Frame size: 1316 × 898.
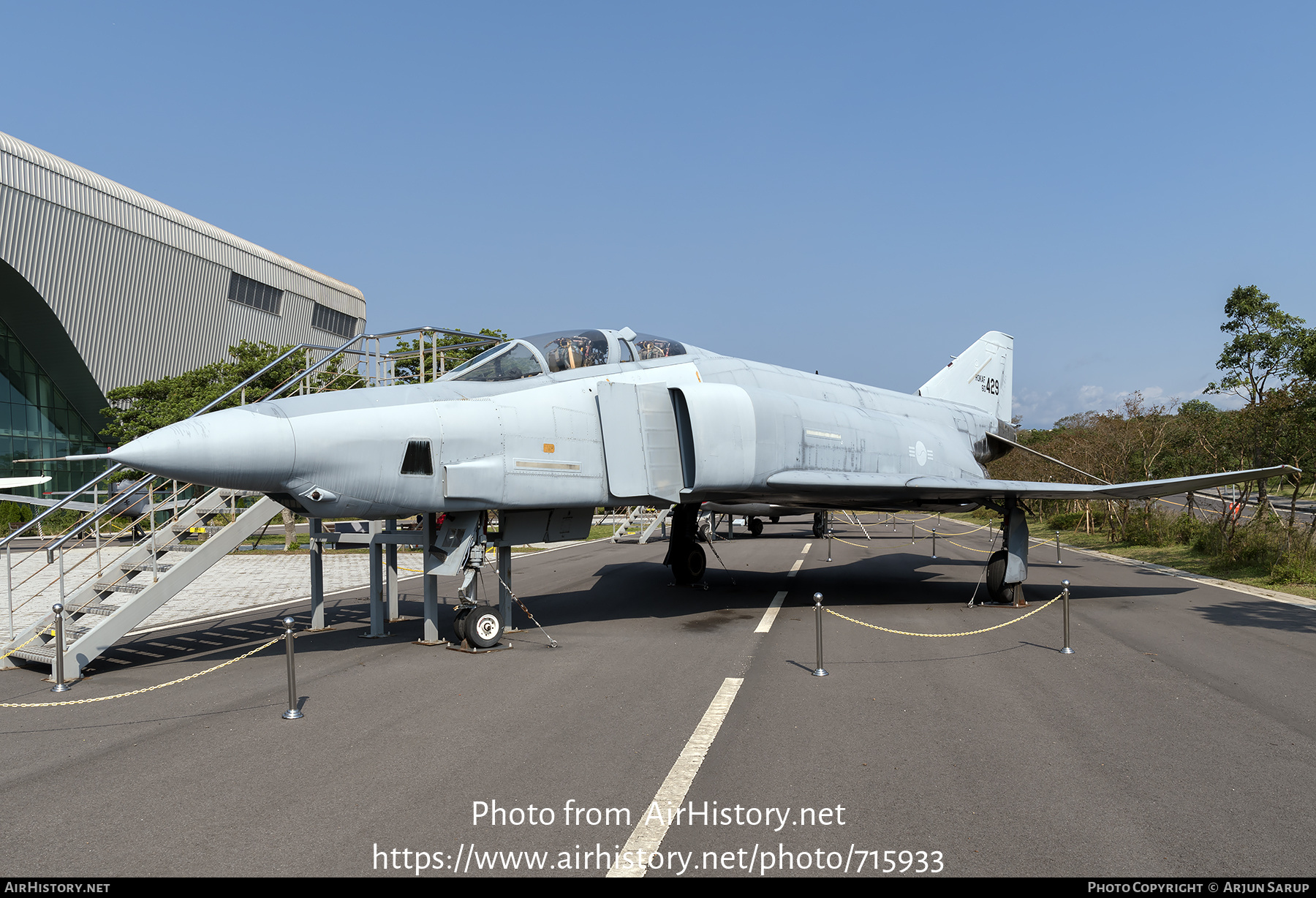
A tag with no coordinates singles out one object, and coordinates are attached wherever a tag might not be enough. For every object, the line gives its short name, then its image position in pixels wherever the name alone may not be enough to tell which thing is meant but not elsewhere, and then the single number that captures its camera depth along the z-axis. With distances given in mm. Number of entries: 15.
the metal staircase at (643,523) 27297
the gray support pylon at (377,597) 10188
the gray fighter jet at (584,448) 7504
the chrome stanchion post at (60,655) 7656
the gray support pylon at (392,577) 10961
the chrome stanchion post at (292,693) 6402
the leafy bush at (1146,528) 23516
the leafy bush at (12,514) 32781
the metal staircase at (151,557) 8234
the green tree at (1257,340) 19734
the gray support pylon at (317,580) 10148
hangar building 40219
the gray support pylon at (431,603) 9328
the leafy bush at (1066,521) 31583
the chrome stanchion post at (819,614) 7476
